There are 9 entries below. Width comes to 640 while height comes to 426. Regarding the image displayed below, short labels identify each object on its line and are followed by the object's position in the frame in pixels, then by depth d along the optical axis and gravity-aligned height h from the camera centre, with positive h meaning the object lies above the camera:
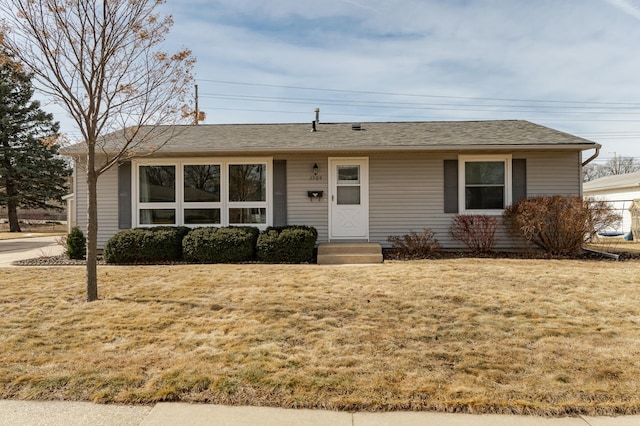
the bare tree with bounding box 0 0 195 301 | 4.91 +2.14
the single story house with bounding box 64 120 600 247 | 9.64 +0.69
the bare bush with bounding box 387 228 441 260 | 9.18 -0.79
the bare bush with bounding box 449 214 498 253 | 9.20 -0.47
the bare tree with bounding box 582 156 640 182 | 48.06 +5.59
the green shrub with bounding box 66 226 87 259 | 8.89 -0.68
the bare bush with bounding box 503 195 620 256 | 8.53 -0.20
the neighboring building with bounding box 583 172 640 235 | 18.12 +1.07
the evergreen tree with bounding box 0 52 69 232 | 23.30 +3.76
